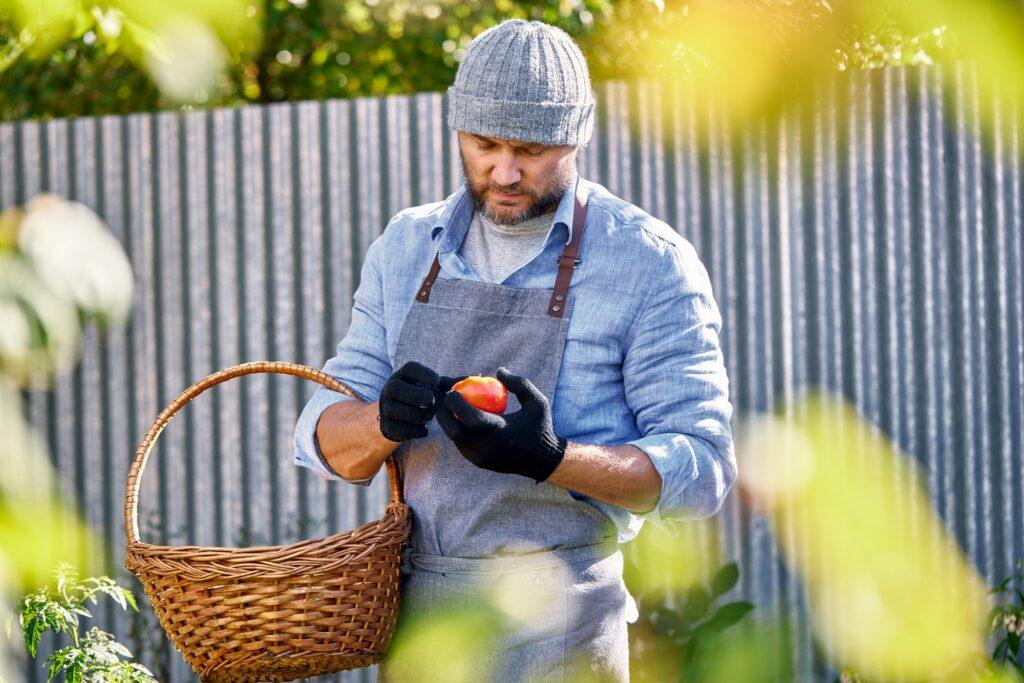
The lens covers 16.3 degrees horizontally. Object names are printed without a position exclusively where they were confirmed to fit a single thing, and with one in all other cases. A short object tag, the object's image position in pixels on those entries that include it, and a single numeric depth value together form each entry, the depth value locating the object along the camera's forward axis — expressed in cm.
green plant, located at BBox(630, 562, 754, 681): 642
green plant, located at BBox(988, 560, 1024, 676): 615
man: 466
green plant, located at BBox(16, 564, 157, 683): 496
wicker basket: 461
